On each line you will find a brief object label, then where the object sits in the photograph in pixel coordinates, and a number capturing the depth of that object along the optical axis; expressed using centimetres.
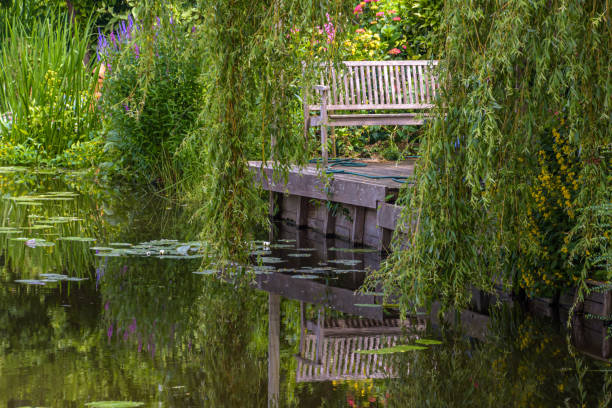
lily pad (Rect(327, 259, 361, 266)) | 1484
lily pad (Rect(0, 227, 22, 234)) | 1676
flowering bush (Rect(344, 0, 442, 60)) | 2483
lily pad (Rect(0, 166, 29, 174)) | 2807
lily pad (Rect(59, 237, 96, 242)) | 1630
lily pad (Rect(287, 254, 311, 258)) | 1539
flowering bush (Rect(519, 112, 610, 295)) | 1102
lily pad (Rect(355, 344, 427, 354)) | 975
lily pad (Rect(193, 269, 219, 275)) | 1378
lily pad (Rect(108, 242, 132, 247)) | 1605
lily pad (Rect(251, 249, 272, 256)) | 1545
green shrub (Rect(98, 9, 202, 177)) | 2472
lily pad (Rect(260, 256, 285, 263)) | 1473
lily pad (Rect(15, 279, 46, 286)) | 1261
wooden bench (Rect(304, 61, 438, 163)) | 1820
